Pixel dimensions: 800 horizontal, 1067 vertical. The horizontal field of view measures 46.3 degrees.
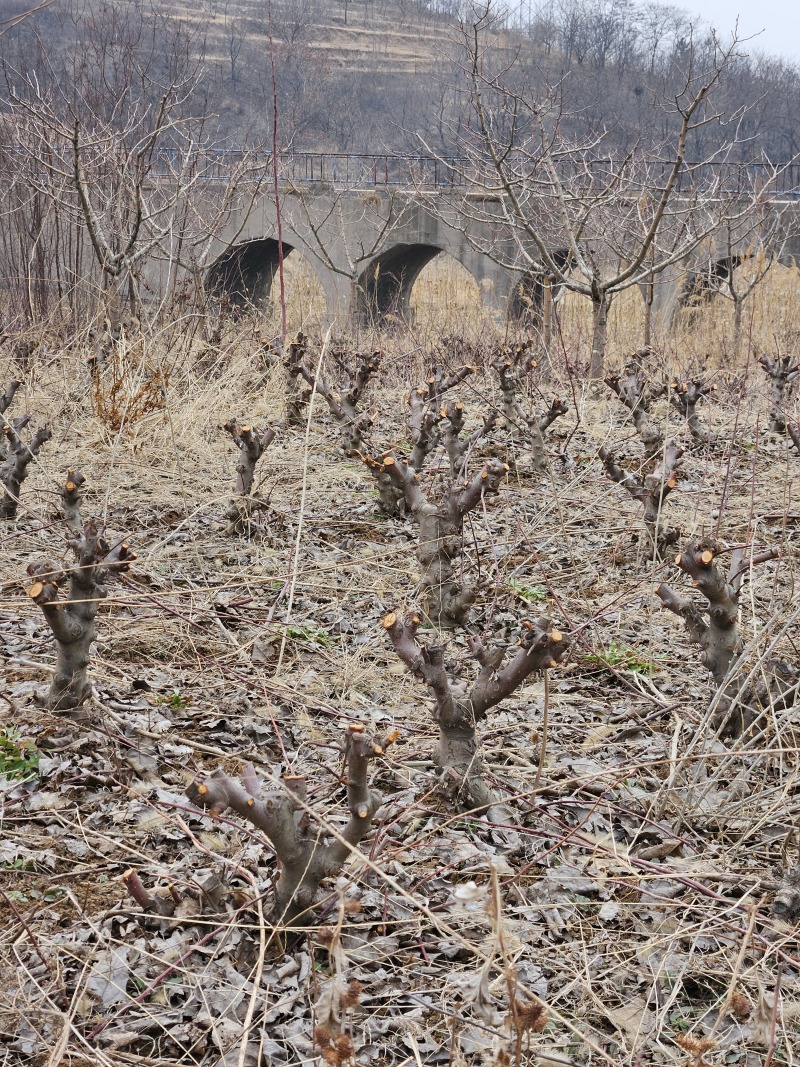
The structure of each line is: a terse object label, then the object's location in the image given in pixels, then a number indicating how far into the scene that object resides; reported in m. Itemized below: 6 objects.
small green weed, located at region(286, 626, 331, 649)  3.85
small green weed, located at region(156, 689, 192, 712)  3.14
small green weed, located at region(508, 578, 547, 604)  4.32
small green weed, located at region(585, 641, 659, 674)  3.64
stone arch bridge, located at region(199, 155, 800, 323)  20.19
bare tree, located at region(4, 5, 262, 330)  7.66
